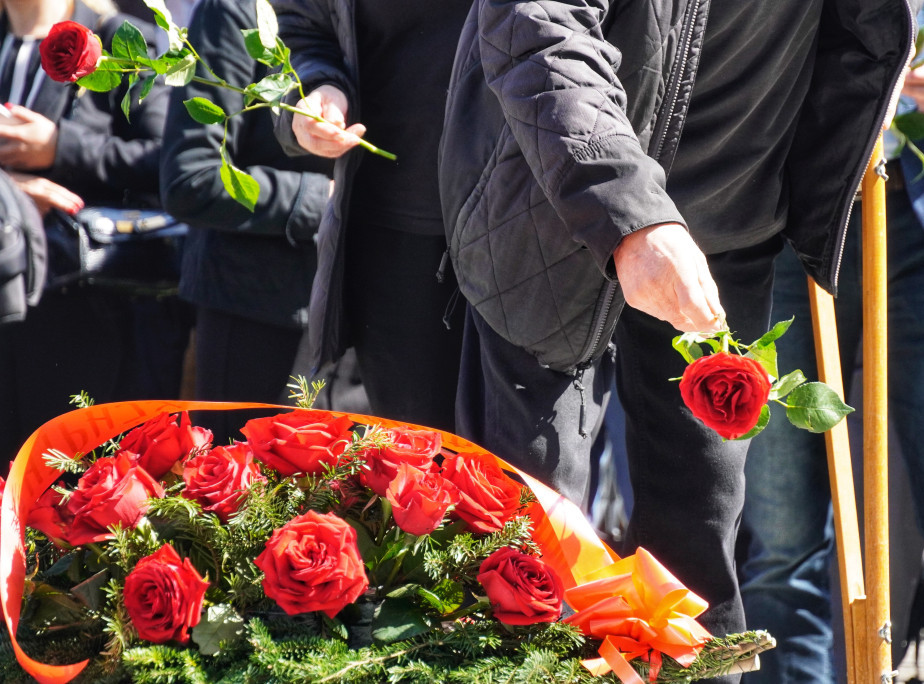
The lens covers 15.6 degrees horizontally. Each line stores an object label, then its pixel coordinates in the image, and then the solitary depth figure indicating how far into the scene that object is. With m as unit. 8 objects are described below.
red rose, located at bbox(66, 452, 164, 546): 2.44
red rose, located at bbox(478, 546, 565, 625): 2.44
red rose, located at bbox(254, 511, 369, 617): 2.39
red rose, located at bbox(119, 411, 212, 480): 2.52
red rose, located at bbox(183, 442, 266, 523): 2.45
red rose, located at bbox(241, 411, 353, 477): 2.49
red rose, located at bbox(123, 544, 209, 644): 2.39
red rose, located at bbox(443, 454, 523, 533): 2.49
